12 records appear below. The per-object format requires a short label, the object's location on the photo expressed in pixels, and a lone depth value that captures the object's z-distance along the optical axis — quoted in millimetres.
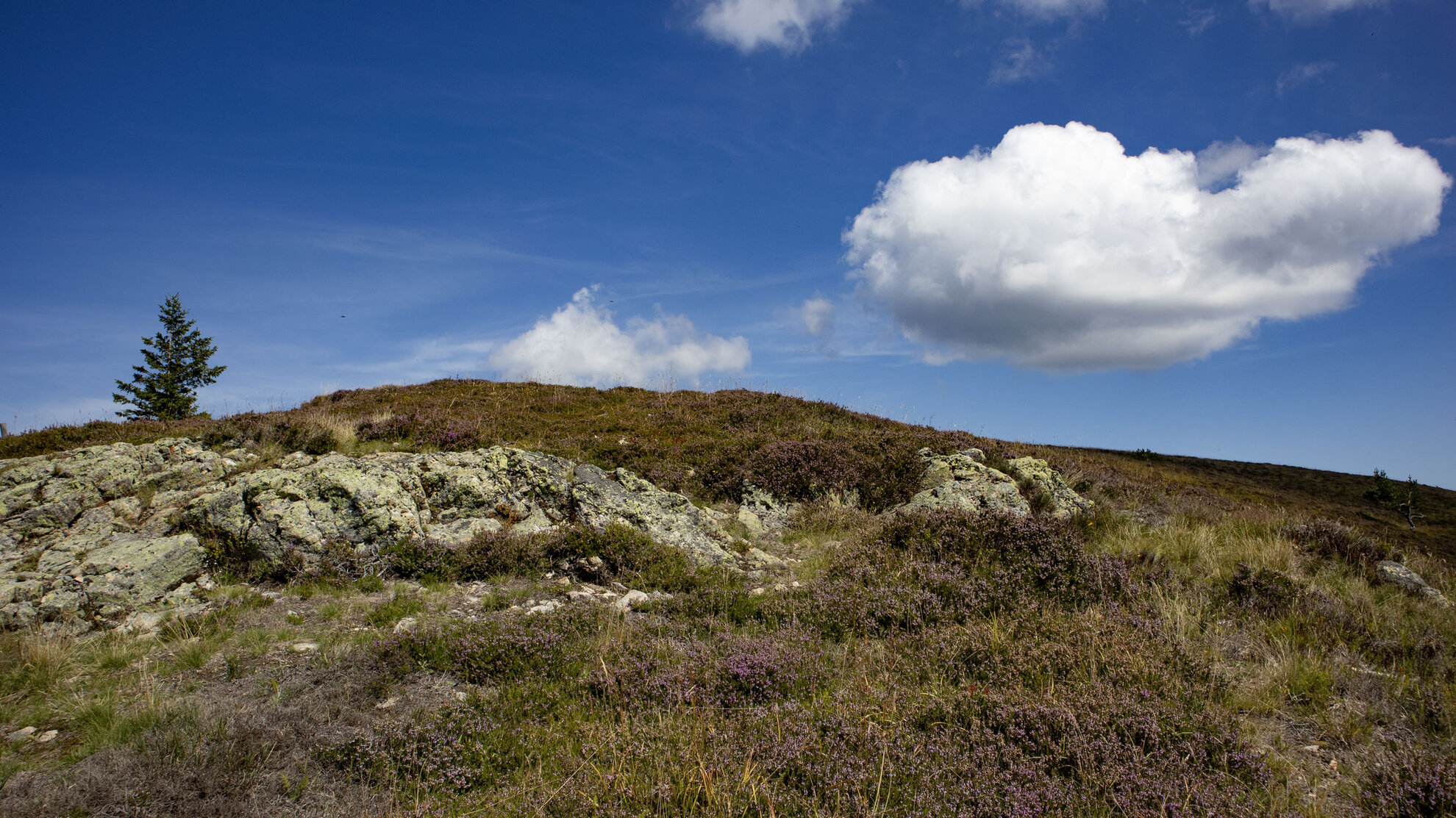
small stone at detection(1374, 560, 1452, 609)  8354
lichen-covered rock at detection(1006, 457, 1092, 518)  12716
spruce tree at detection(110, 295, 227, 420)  32094
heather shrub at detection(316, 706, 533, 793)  4477
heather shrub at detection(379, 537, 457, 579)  8680
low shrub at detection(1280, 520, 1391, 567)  9953
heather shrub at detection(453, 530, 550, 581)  8773
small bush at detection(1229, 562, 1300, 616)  7508
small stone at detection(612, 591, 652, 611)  7667
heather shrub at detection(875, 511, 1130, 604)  7695
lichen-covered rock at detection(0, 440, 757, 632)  7676
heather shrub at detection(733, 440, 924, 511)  13016
